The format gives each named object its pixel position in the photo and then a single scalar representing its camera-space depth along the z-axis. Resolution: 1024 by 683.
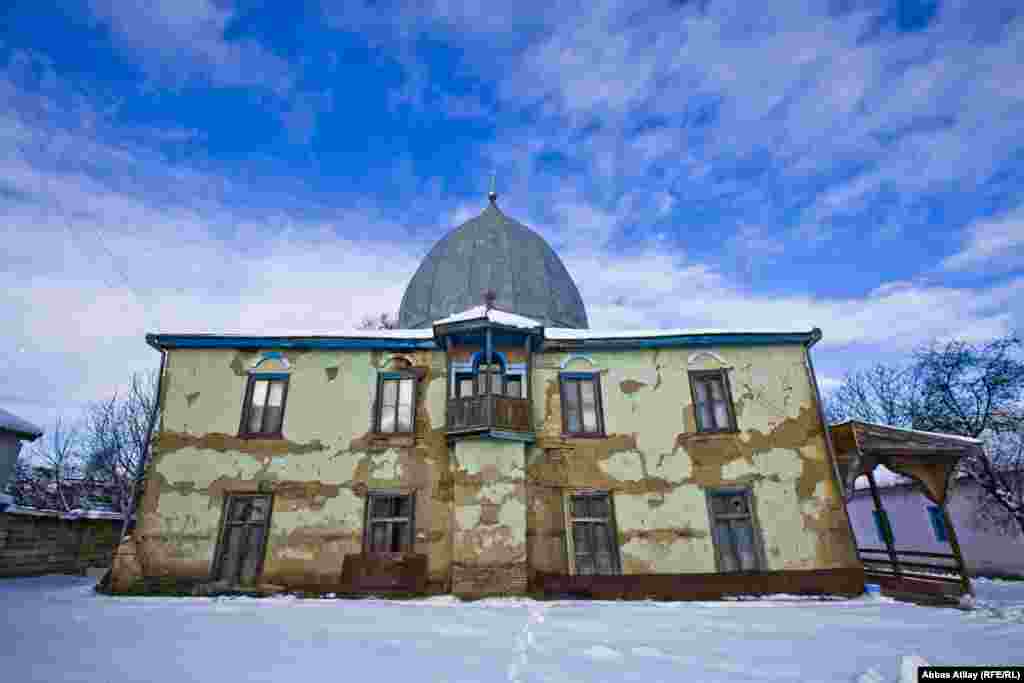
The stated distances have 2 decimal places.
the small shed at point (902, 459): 10.67
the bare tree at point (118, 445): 24.00
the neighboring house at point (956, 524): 16.58
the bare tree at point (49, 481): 24.12
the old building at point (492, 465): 10.62
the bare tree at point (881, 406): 22.59
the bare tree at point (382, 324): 25.11
